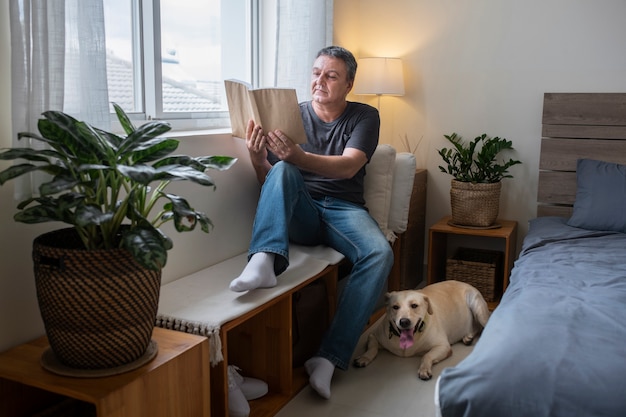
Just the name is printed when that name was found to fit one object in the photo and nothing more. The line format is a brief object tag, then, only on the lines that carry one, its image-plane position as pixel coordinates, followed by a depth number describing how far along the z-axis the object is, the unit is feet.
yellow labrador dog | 8.04
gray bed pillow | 9.46
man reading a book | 7.39
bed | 4.45
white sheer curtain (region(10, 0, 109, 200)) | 5.25
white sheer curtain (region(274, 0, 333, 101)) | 9.66
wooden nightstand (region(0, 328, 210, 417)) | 4.80
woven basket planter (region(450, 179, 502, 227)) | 10.58
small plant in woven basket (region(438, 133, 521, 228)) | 10.62
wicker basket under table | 10.64
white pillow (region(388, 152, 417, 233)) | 9.77
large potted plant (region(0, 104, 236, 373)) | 4.82
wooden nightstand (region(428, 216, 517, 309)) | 10.41
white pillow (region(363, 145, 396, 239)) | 9.37
